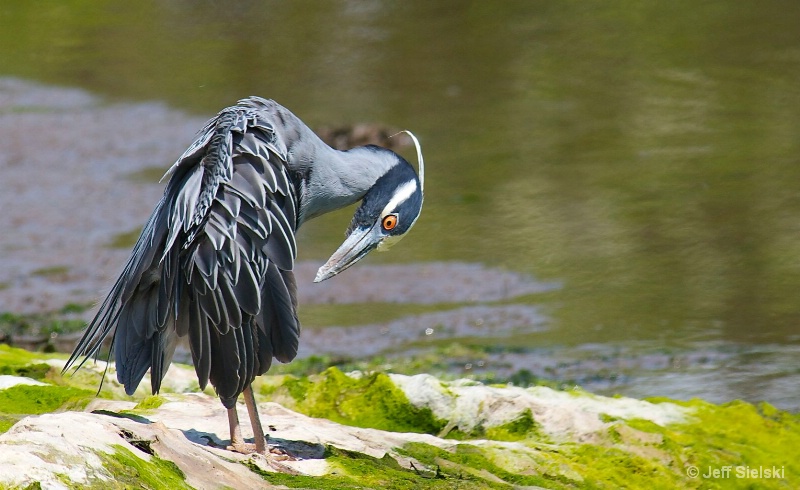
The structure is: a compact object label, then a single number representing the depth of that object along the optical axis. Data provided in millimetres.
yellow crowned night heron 9508
